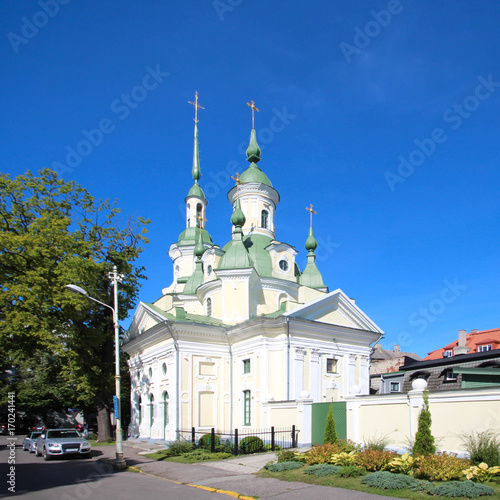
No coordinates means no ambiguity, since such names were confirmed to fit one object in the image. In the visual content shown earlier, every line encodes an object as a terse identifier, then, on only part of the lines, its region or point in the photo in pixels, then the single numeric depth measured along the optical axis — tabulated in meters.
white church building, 24.17
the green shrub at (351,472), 11.85
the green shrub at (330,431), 15.73
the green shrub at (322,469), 12.30
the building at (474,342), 39.16
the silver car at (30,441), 22.63
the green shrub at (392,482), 10.17
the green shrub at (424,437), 12.29
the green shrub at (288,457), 14.57
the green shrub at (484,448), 10.82
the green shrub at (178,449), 19.09
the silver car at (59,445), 18.75
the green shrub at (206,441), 19.81
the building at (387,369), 20.98
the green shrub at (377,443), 13.73
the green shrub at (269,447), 18.86
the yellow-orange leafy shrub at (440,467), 10.44
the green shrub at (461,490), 9.05
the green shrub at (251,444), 18.67
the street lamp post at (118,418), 15.80
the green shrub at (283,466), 13.50
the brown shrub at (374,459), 12.09
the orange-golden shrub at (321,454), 13.57
